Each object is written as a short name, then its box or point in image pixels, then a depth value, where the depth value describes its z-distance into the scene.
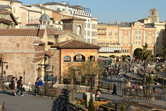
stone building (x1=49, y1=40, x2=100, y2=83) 42.59
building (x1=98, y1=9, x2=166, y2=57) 111.00
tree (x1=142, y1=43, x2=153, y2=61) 88.00
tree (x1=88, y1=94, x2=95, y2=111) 16.06
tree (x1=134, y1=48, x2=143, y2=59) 111.36
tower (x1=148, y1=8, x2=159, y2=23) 142.75
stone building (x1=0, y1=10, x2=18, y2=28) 45.33
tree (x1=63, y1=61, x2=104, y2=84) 41.29
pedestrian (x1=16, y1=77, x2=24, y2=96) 20.91
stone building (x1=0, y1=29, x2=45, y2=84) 32.97
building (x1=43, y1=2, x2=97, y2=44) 91.82
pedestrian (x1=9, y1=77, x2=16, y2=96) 20.55
